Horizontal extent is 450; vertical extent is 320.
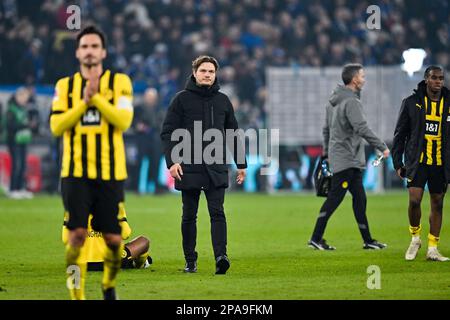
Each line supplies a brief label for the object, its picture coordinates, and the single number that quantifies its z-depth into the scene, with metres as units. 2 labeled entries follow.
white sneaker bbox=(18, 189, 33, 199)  25.19
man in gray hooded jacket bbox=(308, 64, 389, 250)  14.41
